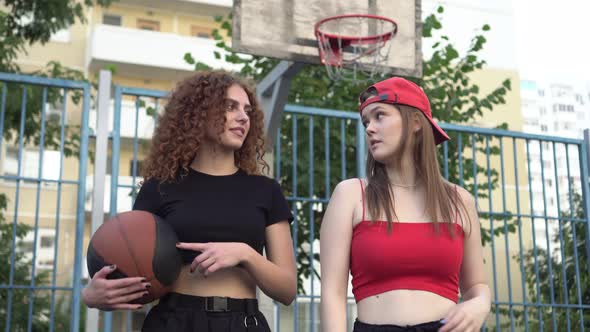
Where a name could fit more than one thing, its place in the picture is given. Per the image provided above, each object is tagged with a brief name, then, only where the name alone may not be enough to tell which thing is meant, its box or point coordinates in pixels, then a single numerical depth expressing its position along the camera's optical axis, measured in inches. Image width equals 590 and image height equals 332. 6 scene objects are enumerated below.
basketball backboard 215.0
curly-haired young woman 105.7
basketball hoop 226.8
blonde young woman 92.3
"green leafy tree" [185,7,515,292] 327.9
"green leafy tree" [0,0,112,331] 303.0
